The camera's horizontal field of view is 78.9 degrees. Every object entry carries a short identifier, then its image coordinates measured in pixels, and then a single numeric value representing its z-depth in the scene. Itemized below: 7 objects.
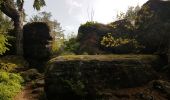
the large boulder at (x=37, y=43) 9.72
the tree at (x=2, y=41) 4.16
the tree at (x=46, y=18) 17.65
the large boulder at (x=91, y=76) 5.09
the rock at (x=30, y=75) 7.56
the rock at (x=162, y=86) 5.03
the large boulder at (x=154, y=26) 6.65
